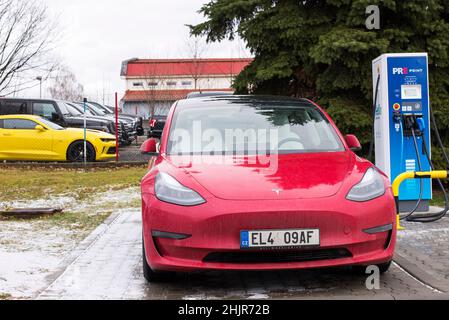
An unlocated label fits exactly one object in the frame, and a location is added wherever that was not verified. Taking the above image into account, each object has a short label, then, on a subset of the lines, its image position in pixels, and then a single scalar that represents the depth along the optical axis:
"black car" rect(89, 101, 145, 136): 23.27
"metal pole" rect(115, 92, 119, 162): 15.62
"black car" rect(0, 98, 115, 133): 17.98
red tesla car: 4.18
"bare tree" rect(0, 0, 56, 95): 26.59
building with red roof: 46.66
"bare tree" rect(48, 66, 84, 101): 70.00
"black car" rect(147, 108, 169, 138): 12.51
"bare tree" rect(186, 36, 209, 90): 40.59
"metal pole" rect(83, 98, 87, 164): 14.99
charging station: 7.70
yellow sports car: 15.35
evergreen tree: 9.35
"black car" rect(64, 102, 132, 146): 18.78
